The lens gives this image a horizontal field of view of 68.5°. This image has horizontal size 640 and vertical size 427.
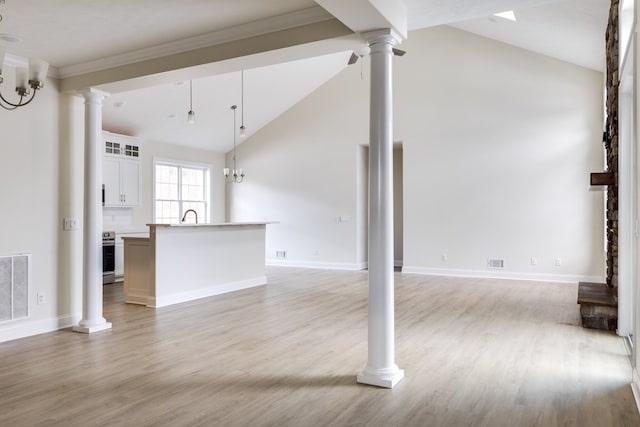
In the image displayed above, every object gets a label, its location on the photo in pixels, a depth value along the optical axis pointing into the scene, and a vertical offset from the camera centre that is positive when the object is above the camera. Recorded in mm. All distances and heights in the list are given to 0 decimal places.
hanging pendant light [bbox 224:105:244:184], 10404 +1068
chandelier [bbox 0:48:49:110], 2830 +874
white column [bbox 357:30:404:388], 3260 +2
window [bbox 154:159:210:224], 9727 +613
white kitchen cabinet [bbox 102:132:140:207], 8180 +852
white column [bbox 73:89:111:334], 4750 +20
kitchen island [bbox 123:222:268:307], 5969 -606
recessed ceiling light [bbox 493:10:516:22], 6520 +2837
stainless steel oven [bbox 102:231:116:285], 7773 -624
